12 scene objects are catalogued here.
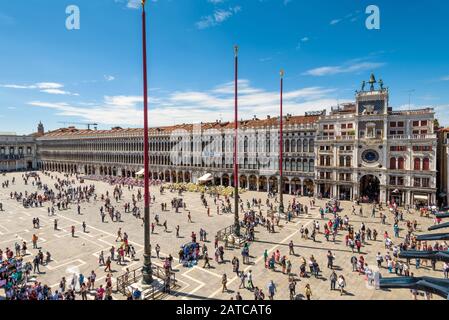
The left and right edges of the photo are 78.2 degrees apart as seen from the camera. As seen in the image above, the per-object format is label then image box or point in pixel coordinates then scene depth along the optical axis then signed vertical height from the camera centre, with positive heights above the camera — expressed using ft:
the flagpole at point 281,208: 117.19 -22.56
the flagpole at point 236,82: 82.14 +21.85
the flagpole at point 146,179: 55.26 -4.60
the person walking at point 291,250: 77.30 -26.90
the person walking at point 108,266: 66.77 -26.81
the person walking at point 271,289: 54.19 -26.38
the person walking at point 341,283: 56.59 -26.56
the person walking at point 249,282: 58.74 -27.20
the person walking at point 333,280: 58.18 -26.47
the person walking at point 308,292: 53.93 -26.89
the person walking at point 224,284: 57.72 -26.87
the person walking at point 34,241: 84.35 -25.54
